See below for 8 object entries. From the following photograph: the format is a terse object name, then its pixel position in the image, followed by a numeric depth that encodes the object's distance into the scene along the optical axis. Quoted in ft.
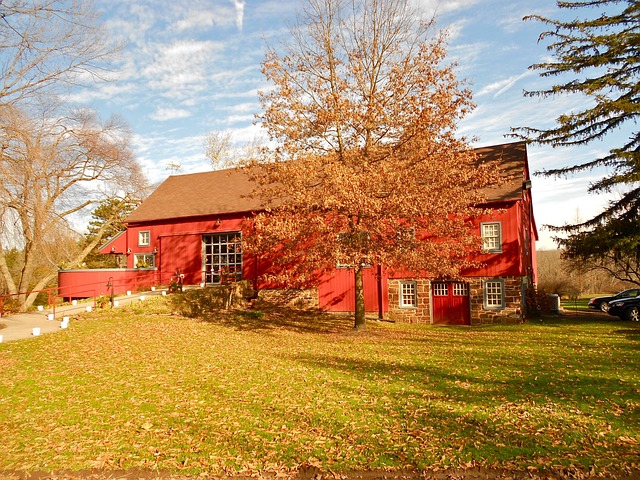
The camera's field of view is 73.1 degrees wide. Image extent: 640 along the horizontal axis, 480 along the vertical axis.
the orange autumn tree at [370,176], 46.47
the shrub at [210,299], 63.98
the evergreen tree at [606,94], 62.75
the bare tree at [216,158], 145.28
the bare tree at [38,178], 37.86
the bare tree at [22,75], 32.76
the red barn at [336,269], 68.18
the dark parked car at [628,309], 70.28
